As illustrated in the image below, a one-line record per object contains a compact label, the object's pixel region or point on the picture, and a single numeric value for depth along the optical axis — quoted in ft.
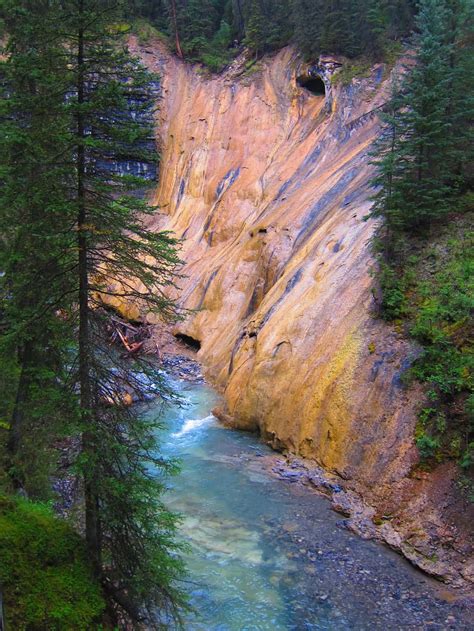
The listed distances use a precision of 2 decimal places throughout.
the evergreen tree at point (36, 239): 21.15
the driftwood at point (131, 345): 75.47
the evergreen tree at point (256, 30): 106.42
